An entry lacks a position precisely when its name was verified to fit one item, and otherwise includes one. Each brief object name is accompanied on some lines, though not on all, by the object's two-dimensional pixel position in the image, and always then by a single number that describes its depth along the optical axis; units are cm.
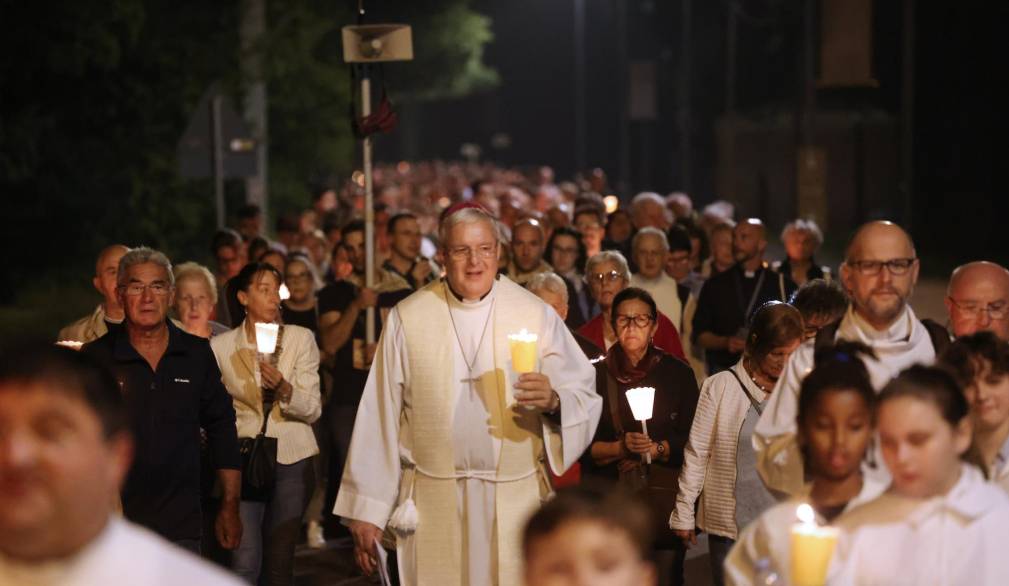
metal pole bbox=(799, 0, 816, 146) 5253
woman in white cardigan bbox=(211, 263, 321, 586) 1722
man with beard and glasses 1055
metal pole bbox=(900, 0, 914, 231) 4909
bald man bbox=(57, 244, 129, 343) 1731
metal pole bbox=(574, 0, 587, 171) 13587
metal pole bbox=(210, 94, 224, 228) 3559
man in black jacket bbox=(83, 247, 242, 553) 1469
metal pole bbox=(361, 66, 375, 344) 2189
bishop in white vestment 1391
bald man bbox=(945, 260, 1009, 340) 1399
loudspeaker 2178
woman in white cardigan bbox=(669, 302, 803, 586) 1484
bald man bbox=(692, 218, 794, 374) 2400
